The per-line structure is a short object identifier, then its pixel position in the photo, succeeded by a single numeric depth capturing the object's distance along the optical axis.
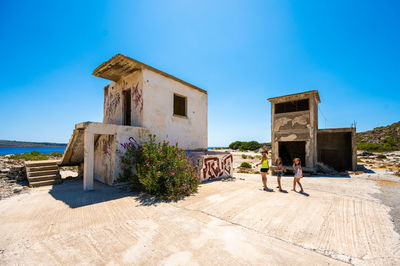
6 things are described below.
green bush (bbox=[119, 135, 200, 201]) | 5.90
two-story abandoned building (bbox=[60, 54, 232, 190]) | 7.23
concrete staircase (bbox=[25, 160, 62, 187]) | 7.50
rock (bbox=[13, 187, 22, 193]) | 6.43
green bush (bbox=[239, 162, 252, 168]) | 17.15
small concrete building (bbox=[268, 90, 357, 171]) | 12.77
